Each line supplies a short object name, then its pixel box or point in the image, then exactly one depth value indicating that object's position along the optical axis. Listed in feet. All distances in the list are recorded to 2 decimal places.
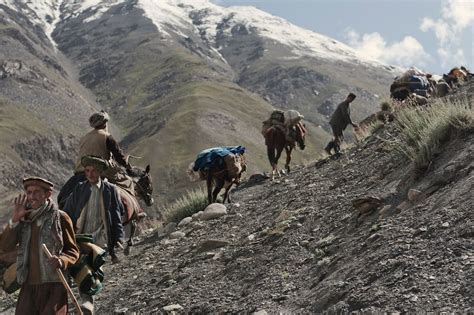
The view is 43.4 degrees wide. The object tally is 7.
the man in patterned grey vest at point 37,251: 16.96
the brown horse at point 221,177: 44.55
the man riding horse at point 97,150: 30.48
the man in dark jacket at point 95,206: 26.32
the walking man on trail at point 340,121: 57.06
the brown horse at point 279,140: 53.78
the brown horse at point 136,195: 31.01
